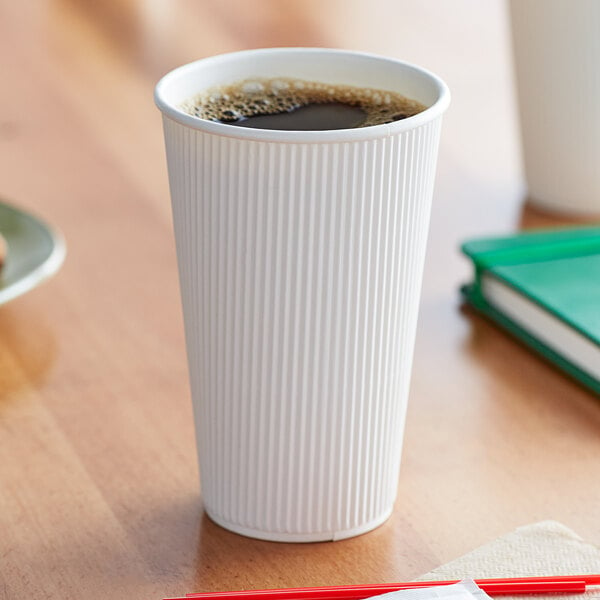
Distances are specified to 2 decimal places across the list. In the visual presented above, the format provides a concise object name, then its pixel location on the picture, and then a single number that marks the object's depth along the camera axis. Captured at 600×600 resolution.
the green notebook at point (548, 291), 1.08
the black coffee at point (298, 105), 0.95
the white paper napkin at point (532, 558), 0.96
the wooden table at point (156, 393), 0.98
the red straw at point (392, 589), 0.94
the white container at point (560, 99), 1.20
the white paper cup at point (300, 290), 0.92
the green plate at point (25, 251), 1.09
